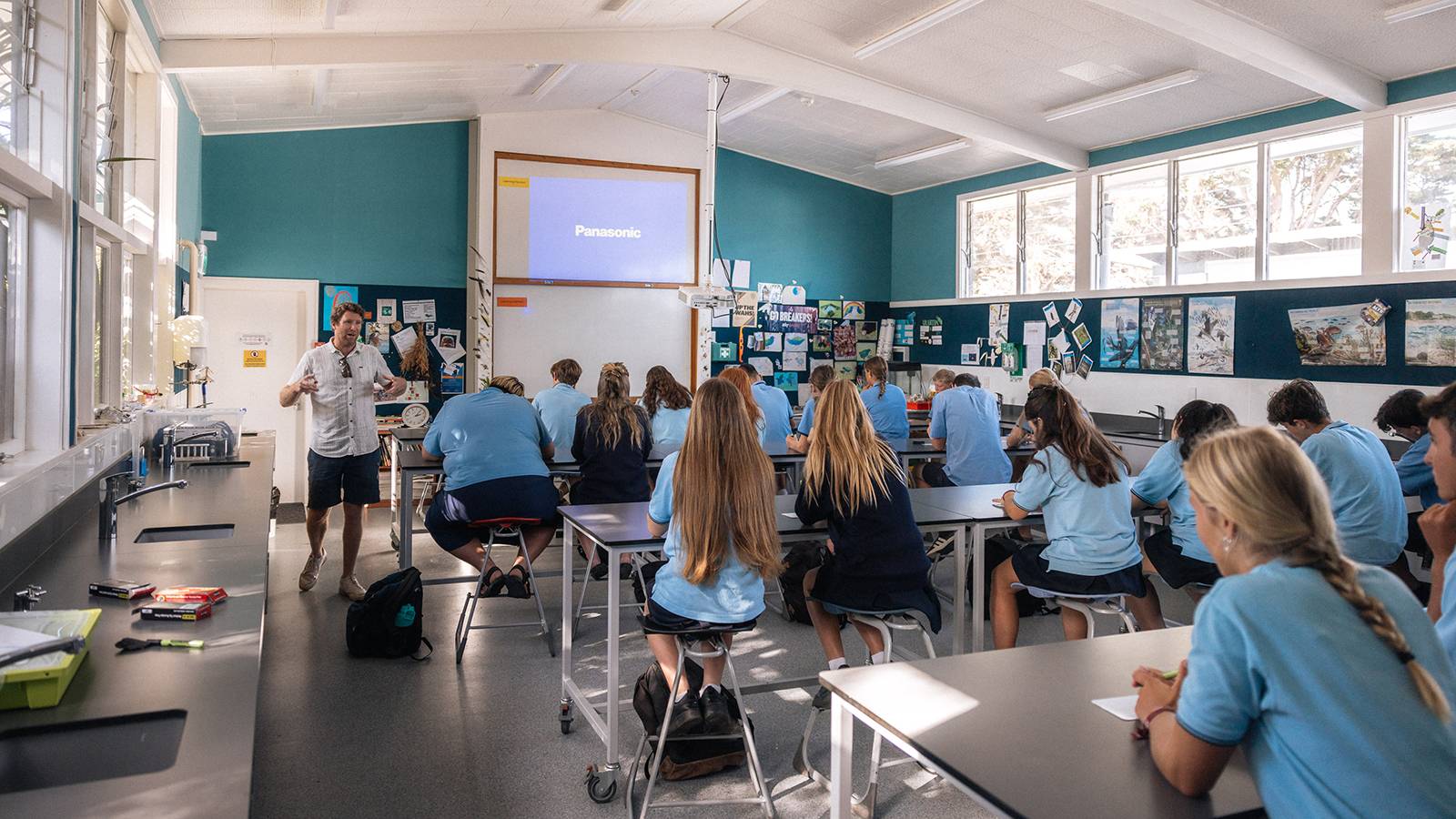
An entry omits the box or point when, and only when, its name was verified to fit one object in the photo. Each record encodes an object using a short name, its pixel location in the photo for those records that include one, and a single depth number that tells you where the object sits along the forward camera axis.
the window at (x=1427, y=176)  5.56
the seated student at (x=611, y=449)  4.84
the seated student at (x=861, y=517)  3.19
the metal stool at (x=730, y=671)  2.80
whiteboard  8.45
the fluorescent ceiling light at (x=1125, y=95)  6.07
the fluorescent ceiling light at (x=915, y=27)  5.50
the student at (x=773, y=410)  6.91
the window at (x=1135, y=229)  7.38
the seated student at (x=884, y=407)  6.64
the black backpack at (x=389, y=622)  4.21
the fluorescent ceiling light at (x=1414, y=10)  4.73
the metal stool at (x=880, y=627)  3.10
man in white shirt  4.90
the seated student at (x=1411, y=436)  4.25
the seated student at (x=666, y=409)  5.84
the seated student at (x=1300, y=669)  1.18
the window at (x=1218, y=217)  6.74
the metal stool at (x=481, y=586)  4.28
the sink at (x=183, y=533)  3.11
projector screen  8.38
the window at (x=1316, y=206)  6.07
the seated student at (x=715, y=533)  2.86
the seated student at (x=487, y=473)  4.52
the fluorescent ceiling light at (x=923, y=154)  8.08
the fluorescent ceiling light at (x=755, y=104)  7.60
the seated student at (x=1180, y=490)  3.78
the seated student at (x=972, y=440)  5.77
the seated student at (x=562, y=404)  5.74
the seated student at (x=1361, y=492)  3.49
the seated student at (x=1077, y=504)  3.42
